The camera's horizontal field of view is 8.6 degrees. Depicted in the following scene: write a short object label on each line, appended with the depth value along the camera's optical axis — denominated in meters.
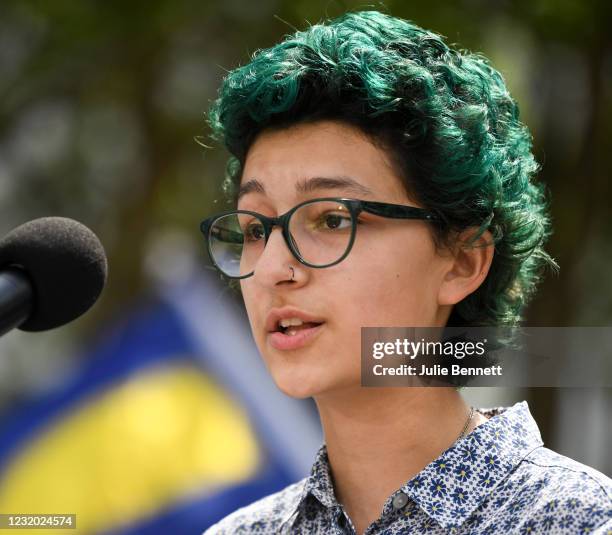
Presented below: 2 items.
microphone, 2.26
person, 2.39
